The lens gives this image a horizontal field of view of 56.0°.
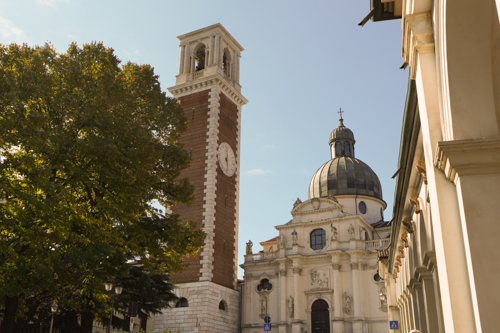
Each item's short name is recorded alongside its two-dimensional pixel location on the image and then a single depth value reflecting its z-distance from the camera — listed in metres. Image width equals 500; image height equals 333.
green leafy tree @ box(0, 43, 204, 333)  13.16
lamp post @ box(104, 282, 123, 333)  18.27
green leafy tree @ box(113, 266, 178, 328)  26.22
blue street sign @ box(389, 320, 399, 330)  20.44
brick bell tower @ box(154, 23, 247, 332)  39.63
